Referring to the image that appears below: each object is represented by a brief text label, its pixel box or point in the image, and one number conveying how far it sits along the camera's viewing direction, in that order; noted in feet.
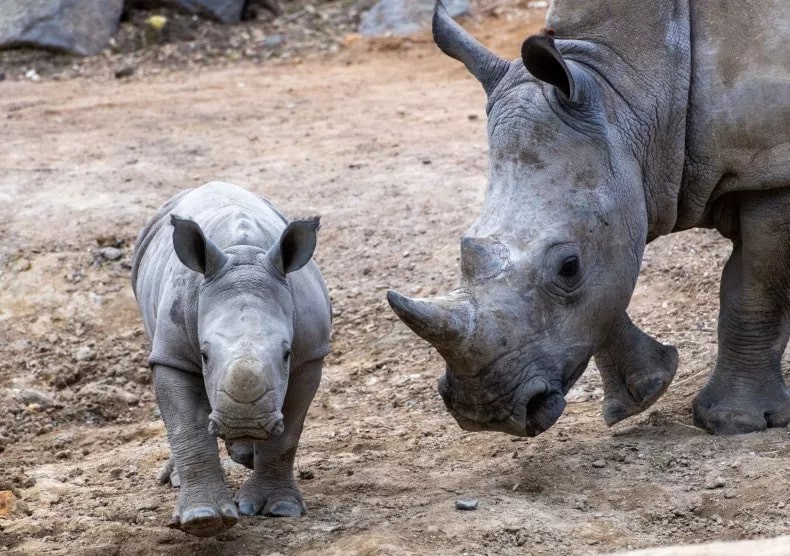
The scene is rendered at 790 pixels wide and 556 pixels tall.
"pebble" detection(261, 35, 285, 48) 113.55
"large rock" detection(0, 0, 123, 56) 109.70
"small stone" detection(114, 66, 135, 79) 106.01
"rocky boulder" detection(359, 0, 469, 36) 114.73
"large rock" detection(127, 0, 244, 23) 116.06
